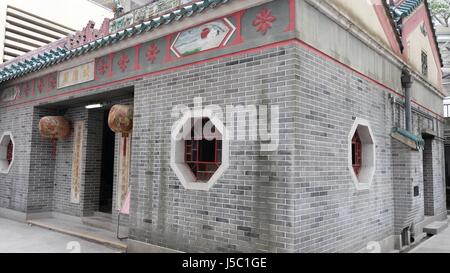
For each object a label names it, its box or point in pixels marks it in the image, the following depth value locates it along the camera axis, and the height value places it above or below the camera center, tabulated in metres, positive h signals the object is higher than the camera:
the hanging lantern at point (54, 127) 8.32 +0.88
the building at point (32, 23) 14.41 +6.04
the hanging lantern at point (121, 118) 6.53 +0.86
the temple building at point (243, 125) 4.40 +0.65
